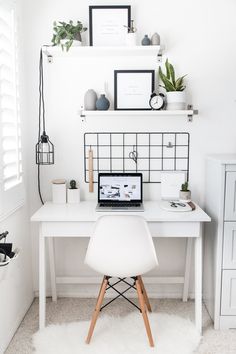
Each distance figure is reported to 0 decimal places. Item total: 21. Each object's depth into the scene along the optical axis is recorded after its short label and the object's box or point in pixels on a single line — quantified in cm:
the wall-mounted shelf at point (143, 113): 249
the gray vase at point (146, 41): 248
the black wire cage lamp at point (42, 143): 261
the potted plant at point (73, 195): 264
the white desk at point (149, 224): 225
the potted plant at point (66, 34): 243
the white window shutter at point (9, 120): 218
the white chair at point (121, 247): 207
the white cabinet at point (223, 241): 228
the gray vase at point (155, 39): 248
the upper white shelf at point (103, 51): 245
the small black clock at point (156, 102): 252
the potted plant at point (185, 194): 256
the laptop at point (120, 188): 260
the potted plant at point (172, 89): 251
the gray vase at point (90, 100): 255
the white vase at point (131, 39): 246
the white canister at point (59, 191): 263
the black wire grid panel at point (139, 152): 270
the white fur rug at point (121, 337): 218
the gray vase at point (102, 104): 254
